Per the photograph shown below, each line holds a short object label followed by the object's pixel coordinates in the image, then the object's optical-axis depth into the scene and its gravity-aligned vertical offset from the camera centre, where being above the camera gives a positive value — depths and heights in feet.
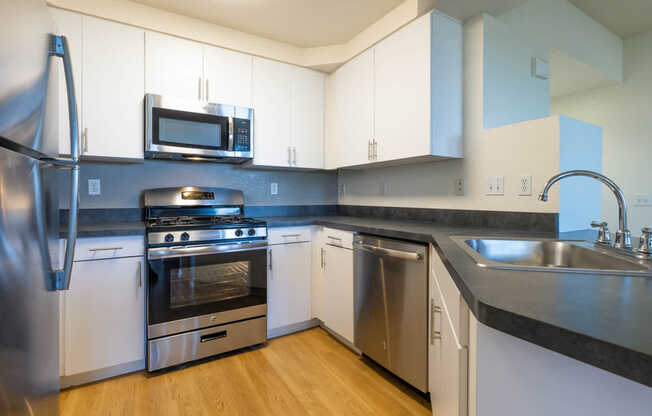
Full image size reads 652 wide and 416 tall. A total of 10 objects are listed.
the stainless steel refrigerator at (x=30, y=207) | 2.12 -0.02
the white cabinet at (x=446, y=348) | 3.04 -1.67
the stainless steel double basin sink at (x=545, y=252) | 3.69 -0.60
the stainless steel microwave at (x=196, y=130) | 7.08 +1.80
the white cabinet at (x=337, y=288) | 7.25 -1.99
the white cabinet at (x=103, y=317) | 5.83 -2.15
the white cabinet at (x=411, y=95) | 6.44 +2.49
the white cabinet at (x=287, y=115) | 8.51 +2.57
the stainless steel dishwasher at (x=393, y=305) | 5.41 -1.88
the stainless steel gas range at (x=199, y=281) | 6.37 -1.66
